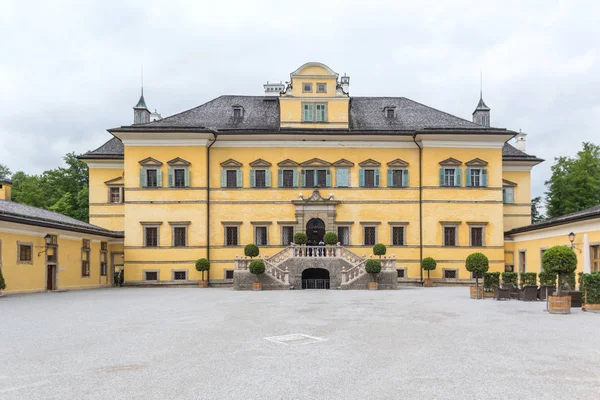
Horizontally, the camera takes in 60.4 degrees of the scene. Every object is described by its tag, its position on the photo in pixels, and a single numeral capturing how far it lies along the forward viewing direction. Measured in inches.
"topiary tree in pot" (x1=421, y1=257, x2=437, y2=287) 1475.1
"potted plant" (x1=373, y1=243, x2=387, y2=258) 1395.2
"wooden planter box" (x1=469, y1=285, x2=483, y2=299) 993.5
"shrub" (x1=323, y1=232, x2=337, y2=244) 1374.3
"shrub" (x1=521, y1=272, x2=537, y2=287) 987.2
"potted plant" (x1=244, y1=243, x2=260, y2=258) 1378.0
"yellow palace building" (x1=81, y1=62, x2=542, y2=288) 1505.9
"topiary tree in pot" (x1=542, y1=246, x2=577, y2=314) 724.0
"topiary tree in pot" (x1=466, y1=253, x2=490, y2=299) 1047.9
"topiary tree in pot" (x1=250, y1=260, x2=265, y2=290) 1263.5
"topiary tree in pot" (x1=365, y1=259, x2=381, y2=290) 1267.2
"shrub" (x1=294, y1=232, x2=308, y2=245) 1360.7
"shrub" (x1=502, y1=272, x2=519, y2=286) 1015.0
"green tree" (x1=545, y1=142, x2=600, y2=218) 1973.4
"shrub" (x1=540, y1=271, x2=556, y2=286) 944.6
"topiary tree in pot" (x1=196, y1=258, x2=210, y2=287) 1441.9
